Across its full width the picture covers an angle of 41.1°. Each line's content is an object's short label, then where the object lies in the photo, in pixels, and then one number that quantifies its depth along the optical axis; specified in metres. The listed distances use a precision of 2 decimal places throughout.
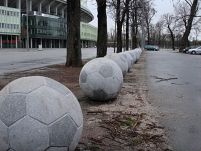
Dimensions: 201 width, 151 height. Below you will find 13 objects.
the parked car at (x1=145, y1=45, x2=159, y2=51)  80.39
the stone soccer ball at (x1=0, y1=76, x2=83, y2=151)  3.16
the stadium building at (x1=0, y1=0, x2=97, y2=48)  76.12
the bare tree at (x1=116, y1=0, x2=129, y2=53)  25.84
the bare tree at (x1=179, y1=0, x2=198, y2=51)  48.72
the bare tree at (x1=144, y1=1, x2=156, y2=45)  33.66
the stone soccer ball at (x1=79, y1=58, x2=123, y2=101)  6.92
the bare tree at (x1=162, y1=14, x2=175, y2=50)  81.19
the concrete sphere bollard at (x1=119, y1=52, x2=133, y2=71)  14.70
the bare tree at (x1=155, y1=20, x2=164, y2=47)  89.39
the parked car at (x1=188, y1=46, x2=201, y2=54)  49.18
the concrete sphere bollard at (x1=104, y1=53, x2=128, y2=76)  10.95
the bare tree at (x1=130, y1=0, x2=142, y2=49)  27.98
